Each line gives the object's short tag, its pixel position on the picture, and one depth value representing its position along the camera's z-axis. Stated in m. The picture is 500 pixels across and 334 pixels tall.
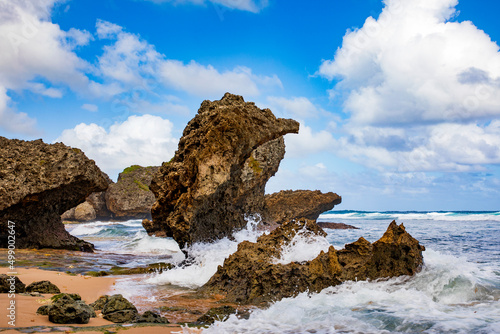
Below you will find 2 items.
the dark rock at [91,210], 43.22
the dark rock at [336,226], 32.80
